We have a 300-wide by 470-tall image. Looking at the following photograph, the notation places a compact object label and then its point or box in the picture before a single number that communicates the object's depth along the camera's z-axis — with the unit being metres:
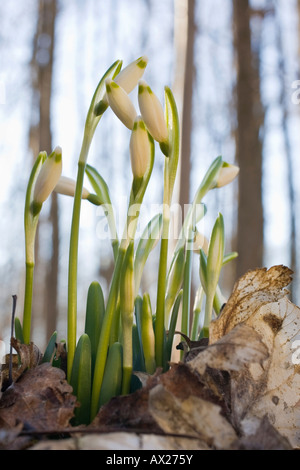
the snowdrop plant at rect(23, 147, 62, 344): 0.34
